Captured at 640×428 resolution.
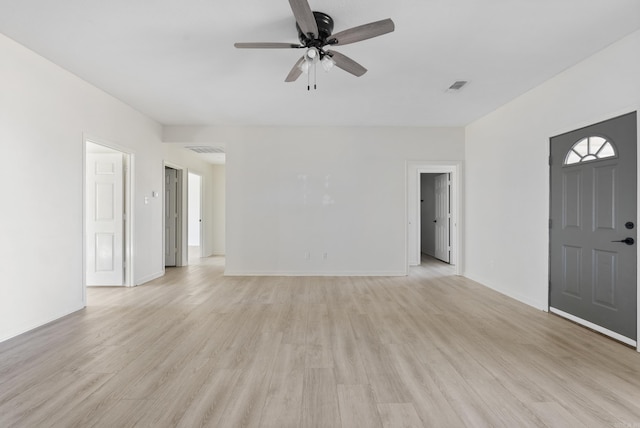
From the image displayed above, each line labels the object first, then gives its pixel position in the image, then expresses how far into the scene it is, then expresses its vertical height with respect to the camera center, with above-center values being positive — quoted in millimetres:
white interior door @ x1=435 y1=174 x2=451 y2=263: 7293 -82
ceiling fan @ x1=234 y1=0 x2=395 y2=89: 2104 +1336
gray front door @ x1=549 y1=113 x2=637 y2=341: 2781 -111
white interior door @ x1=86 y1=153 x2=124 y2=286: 4828 -30
